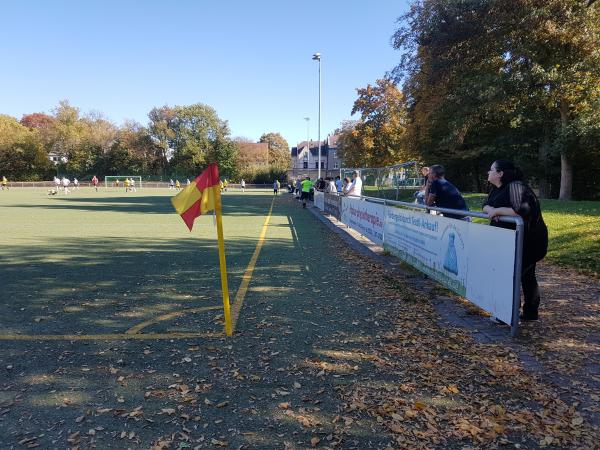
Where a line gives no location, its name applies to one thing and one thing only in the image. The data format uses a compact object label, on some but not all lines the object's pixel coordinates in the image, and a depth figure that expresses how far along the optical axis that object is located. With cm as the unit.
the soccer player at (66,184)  4793
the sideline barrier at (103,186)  7550
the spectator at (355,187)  1540
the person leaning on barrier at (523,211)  471
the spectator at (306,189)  2684
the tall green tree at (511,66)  1809
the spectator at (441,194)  705
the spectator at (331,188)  2033
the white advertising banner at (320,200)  2216
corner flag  454
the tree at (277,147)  11584
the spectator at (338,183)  2317
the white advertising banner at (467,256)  464
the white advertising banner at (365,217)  1054
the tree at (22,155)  8094
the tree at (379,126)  4959
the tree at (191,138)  8338
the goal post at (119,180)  7712
